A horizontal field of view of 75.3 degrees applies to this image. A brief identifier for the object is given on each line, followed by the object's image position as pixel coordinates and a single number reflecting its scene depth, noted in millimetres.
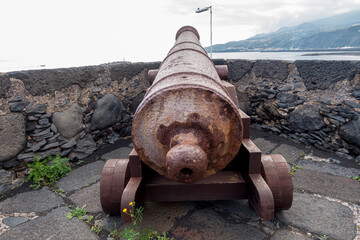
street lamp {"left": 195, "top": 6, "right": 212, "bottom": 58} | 10469
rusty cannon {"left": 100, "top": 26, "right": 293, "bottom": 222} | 1313
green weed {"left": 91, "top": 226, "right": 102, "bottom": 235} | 1961
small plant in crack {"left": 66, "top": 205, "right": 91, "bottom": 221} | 2199
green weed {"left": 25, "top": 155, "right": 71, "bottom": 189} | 2912
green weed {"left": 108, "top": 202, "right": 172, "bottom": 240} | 1782
